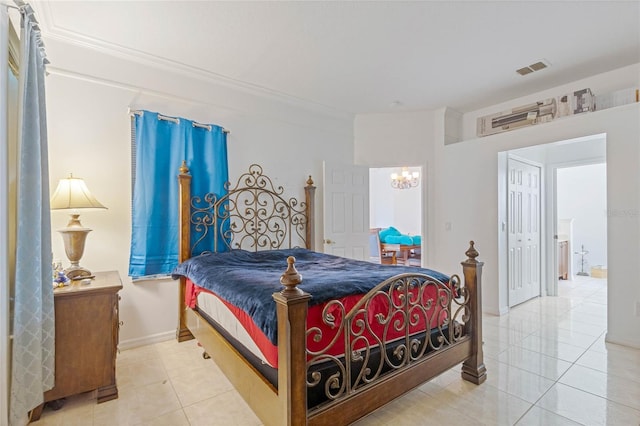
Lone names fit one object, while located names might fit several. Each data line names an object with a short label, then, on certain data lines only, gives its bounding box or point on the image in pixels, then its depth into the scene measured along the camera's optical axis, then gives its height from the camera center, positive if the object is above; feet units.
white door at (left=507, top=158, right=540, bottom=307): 13.48 -0.77
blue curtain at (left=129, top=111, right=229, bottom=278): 9.68 +1.16
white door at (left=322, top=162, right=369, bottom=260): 13.78 +0.17
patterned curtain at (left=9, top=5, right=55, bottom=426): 5.51 -0.91
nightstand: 6.45 -2.68
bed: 4.60 -2.21
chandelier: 27.76 +3.10
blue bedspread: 5.35 -1.43
